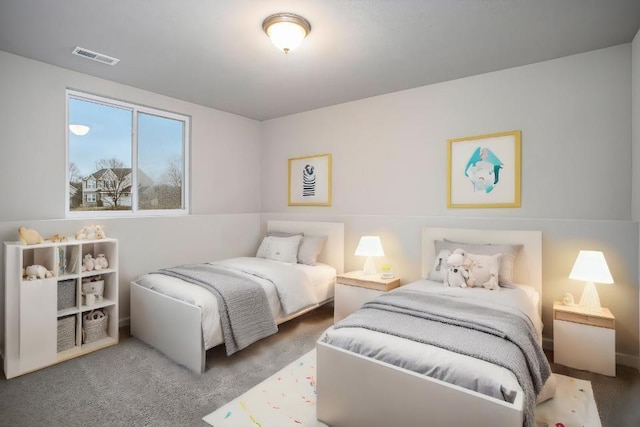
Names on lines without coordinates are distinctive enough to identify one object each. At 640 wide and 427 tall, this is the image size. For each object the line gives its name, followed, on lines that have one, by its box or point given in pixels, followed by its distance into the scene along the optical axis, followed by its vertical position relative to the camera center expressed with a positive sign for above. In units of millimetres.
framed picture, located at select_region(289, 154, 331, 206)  4324 +424
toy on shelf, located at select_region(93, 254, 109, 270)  3006 -454
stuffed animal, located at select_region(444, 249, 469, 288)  2727 -486
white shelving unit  2482 -751
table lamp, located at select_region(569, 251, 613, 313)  2461 -449
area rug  1924 -1197
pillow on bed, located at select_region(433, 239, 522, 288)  2790 -333
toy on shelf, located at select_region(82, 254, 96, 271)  2947 -451
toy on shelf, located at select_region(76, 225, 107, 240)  2927 -185
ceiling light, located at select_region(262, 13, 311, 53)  2242 +1249
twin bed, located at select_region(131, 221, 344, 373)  2521 -757
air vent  2719 +1312
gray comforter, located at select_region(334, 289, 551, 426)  1622 -655
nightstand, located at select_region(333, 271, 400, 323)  3365 -787
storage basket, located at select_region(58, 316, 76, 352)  2754 -1001
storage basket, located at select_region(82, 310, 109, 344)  2908 -996
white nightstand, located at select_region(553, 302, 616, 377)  2422 -938
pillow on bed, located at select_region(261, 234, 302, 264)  3939 -433
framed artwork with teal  3088 +402
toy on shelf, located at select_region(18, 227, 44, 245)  2590 -189
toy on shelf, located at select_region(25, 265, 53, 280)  2592 -469
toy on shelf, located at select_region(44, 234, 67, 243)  2740 -219
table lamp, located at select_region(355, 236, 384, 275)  3569 -397
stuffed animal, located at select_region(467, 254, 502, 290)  2668 -481
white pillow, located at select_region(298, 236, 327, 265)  3910 -430
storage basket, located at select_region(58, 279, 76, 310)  2782 -687
